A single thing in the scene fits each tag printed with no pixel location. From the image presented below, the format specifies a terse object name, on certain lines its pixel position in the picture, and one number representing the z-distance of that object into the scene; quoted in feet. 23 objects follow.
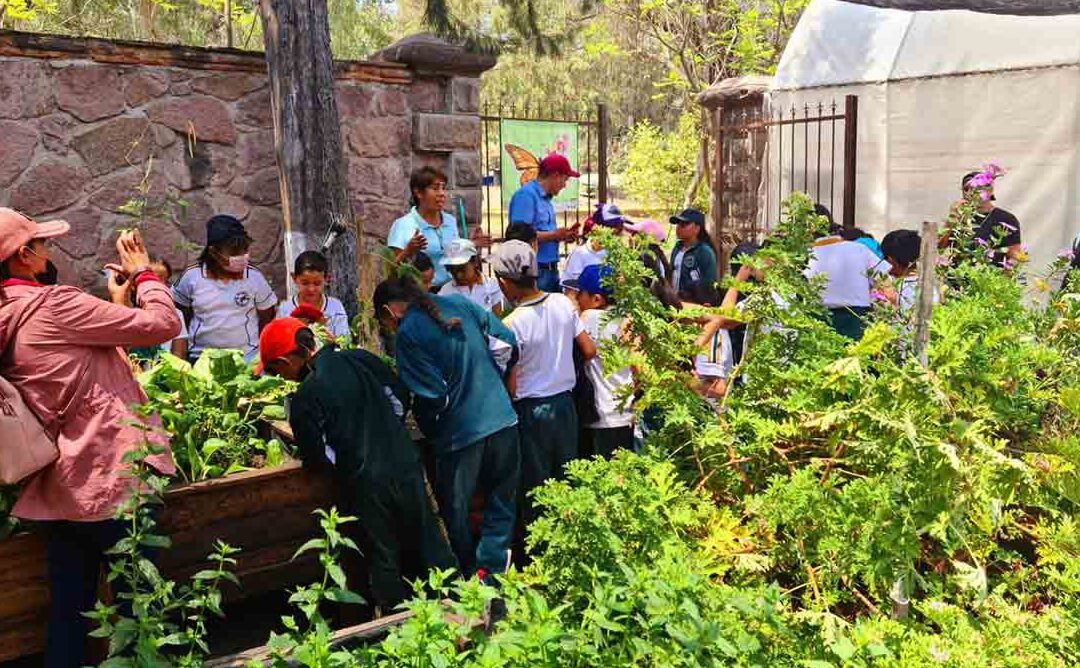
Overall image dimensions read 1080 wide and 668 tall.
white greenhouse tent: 29.53
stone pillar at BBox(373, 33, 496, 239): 22.49
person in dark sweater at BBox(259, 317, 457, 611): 11.91
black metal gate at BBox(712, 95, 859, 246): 37.06
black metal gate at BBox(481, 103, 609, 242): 25.84
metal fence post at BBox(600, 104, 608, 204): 26.53
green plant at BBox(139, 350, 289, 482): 12.01
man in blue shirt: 21.67
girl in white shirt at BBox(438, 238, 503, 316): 15.75
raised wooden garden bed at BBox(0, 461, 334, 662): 10.41
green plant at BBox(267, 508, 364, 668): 6.59
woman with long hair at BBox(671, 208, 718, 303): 22.30
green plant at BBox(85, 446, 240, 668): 7.72
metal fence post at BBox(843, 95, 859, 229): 27.07
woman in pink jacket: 10.12
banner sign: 28.22
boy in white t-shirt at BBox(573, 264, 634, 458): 15.21
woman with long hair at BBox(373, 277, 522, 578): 13.43
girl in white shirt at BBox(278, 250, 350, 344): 16.33
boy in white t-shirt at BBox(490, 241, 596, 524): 14.60
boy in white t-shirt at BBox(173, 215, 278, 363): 16.19
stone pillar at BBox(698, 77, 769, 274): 41.78
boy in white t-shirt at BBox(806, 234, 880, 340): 17.21
